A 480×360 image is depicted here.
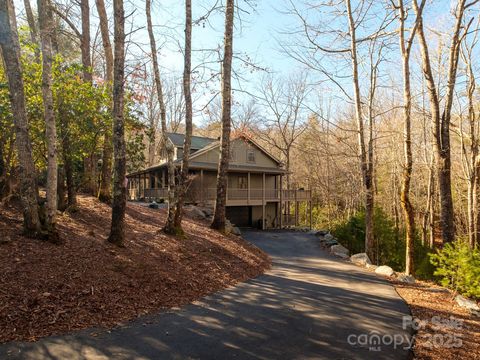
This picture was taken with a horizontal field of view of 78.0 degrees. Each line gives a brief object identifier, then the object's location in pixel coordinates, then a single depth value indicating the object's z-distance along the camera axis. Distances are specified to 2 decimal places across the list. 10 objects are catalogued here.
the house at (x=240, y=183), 20.56
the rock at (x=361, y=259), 10.27
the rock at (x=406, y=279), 7.95
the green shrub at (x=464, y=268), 6.02
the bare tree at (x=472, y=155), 13.06
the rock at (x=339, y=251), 12.18
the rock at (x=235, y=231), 14.20
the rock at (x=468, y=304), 5.76
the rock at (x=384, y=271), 8.63
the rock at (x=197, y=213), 15.29
